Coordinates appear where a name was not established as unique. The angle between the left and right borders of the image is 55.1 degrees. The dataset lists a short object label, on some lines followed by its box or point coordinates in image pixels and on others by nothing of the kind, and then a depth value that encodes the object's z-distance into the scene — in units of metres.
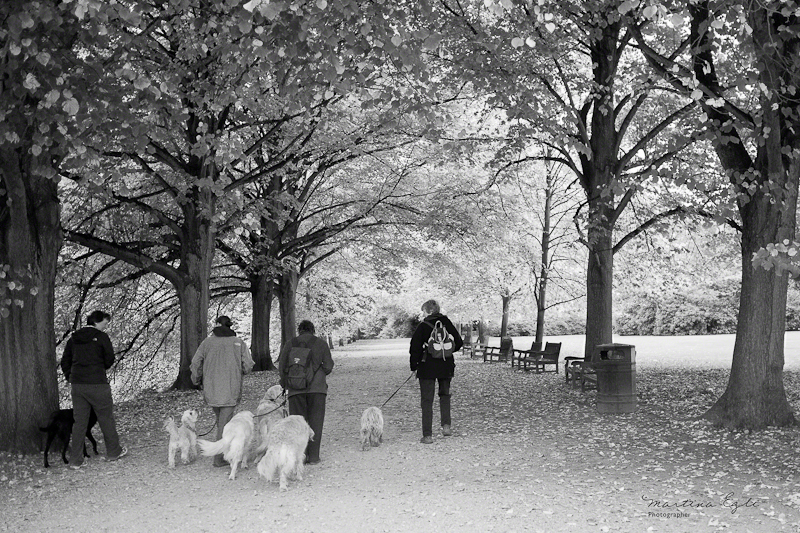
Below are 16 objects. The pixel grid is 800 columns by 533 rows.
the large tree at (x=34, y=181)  7.72
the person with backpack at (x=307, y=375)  8.78
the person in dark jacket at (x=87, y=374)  9.20
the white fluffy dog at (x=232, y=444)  8.08
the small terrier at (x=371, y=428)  9.59
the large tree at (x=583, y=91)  11.89
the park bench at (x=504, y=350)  27.70
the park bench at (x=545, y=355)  21.42
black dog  9.27
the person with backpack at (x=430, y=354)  9.95
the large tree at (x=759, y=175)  9.45
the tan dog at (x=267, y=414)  9.08
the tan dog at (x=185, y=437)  8.82
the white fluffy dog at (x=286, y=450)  7.54
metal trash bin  12.18
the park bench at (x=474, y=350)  30.42
